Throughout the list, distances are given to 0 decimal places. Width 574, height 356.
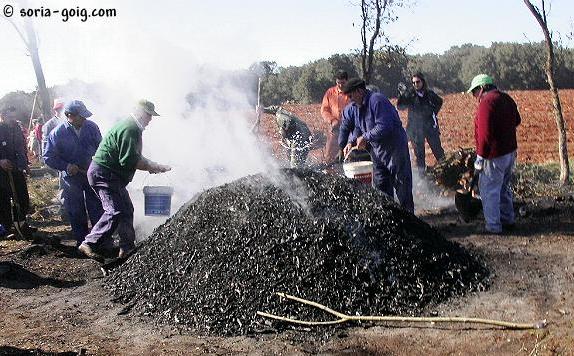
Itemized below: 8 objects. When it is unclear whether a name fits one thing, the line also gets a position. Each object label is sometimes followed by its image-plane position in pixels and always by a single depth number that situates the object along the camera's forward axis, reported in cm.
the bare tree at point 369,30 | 1055
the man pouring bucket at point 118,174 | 598
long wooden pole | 375
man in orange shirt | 850
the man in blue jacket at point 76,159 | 693
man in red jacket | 595
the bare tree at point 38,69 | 1466
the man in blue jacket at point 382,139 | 635
